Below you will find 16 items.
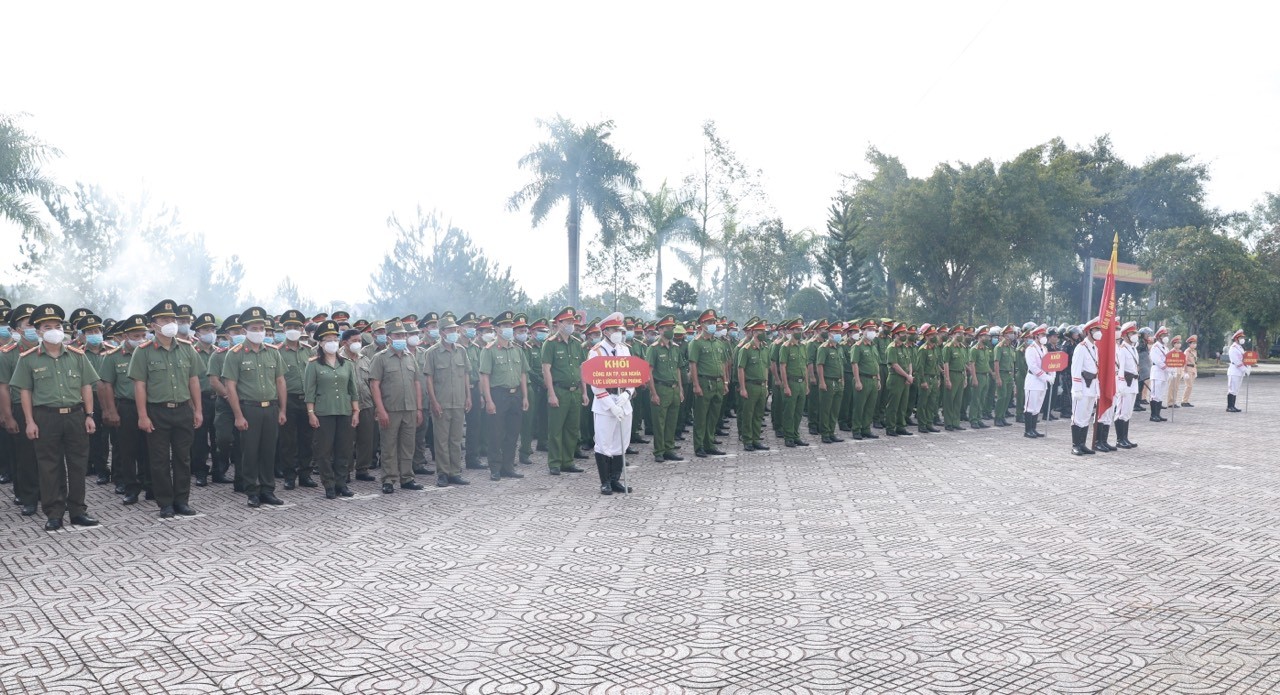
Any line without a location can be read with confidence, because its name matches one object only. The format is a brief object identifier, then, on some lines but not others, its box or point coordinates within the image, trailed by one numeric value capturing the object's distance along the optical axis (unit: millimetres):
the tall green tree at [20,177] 24656
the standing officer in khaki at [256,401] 8562
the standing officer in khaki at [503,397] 10250
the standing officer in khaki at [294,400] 9398
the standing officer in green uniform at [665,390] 11523
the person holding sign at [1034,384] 14312
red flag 11780
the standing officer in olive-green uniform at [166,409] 8023
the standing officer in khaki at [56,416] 7508
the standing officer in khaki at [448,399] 9805
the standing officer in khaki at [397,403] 9344
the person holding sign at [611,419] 9094
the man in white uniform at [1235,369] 19609
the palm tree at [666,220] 40312
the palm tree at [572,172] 34531
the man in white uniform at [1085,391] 12059
